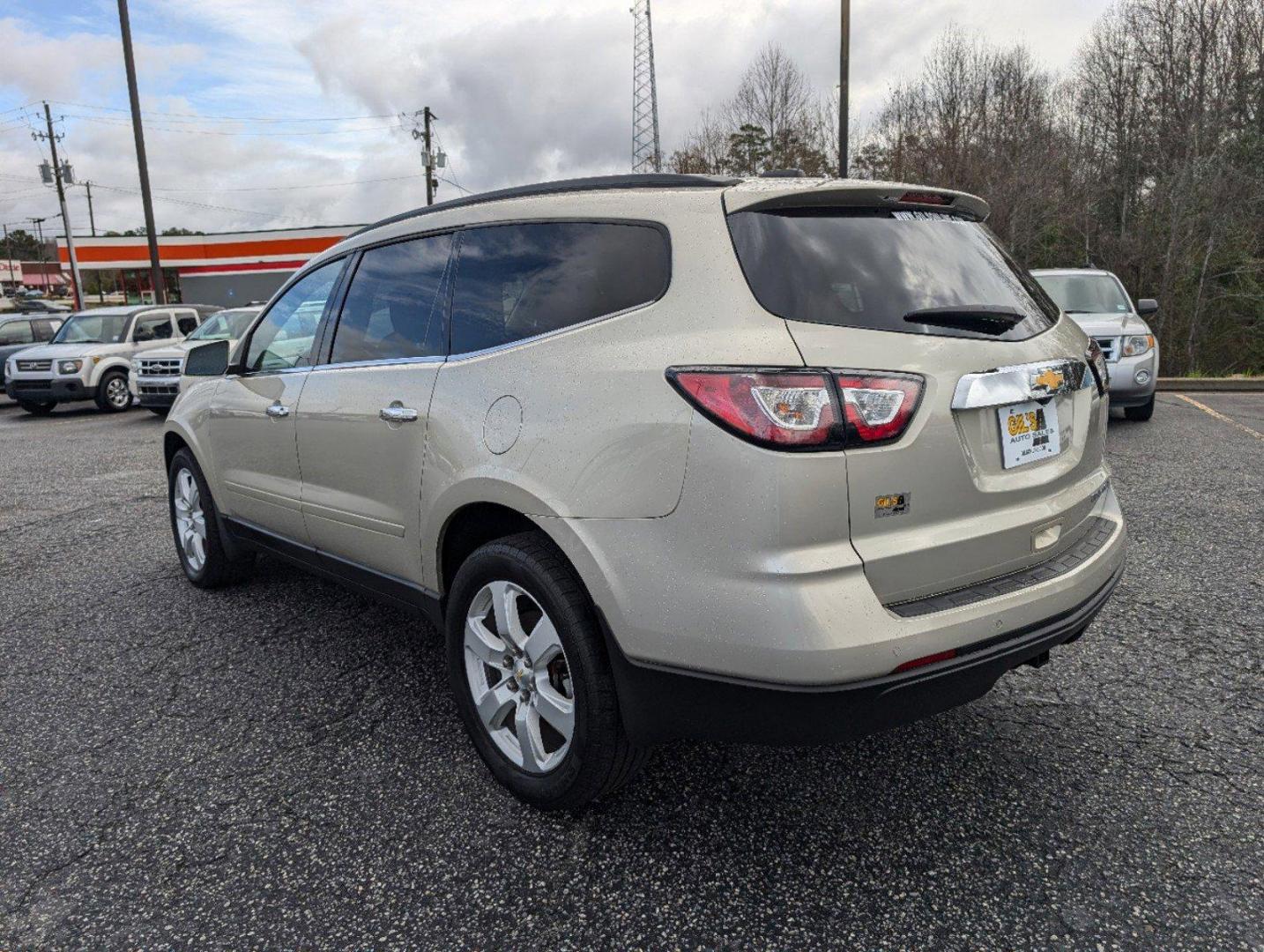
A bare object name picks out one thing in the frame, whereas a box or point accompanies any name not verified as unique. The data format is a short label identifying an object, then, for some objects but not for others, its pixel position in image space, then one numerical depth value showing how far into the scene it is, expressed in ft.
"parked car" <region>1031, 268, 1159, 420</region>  29.32
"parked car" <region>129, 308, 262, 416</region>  41.55
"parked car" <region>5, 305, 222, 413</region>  47.01
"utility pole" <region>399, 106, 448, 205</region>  125.04
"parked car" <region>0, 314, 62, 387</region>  58.85
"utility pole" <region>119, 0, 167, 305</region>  74.49
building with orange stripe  138.51
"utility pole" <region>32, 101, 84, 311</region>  131.44
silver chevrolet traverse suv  6.41
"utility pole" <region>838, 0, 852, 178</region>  56.59
